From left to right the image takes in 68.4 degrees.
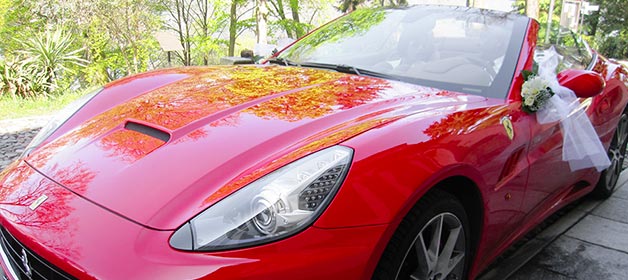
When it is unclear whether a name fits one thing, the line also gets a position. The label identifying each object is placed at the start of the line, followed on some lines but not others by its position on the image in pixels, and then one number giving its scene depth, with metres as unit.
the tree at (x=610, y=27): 26.81
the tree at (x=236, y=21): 17.26
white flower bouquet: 2.16
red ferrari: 1.25
